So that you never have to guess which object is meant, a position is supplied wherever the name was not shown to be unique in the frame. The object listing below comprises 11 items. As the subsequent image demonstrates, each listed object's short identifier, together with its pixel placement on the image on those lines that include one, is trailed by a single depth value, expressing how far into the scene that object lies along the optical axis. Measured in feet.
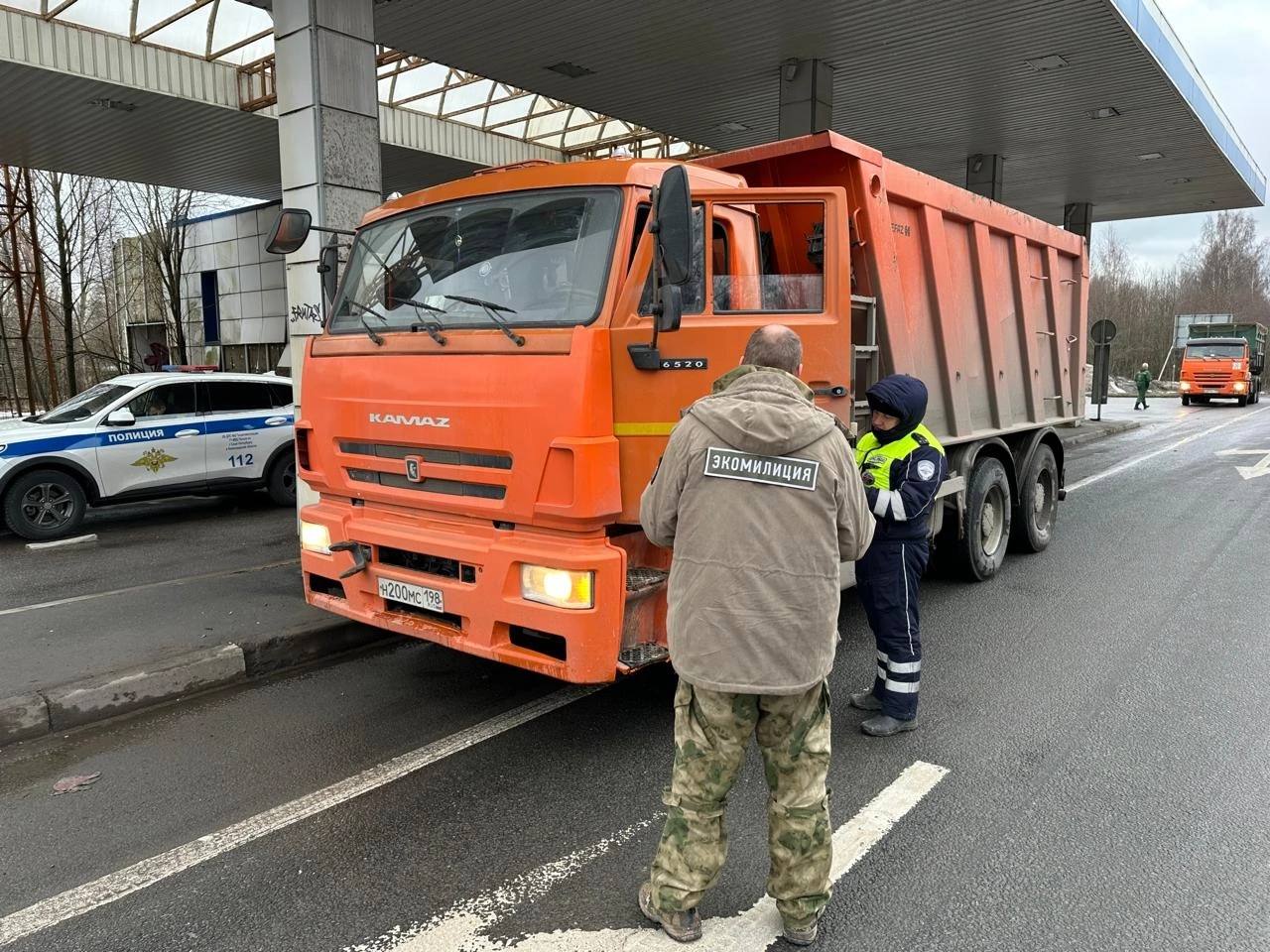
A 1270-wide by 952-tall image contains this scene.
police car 29.14
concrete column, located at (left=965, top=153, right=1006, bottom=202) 53.93
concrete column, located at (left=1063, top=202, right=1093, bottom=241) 69.46
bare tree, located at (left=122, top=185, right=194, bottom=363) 68.80
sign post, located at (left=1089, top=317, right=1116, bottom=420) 58.54
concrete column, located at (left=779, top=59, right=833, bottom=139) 38.34
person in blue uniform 13.38
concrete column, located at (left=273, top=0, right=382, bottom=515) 23.89
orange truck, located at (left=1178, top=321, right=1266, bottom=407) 103.60
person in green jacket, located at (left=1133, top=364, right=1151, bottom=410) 98.89
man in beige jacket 8.35
